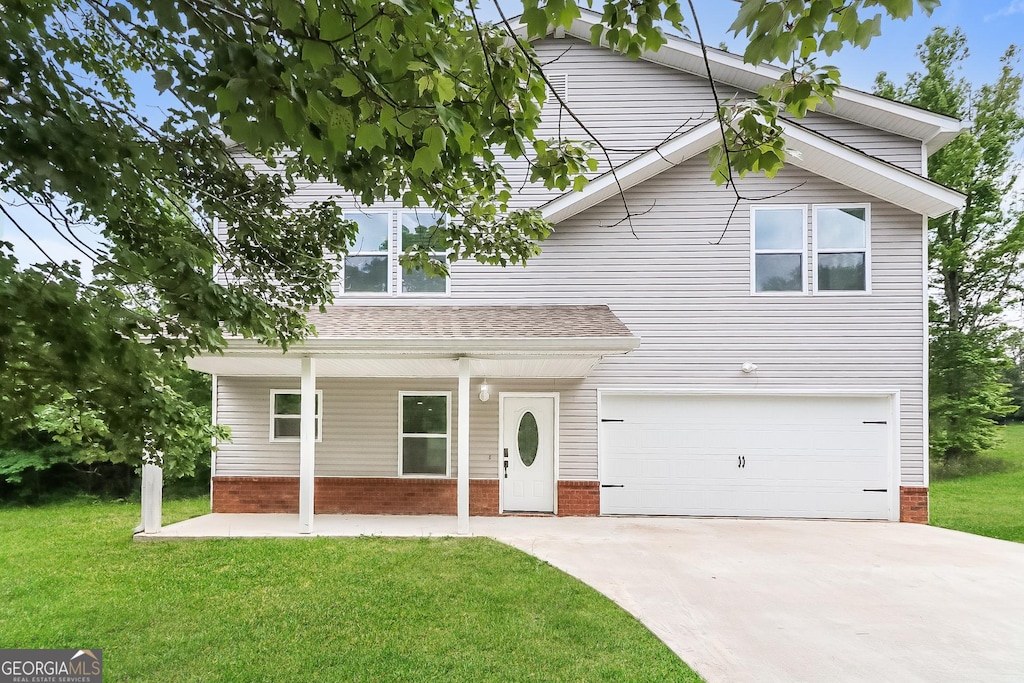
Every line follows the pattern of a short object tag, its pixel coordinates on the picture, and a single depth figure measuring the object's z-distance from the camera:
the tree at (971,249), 16.08
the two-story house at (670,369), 9.12
